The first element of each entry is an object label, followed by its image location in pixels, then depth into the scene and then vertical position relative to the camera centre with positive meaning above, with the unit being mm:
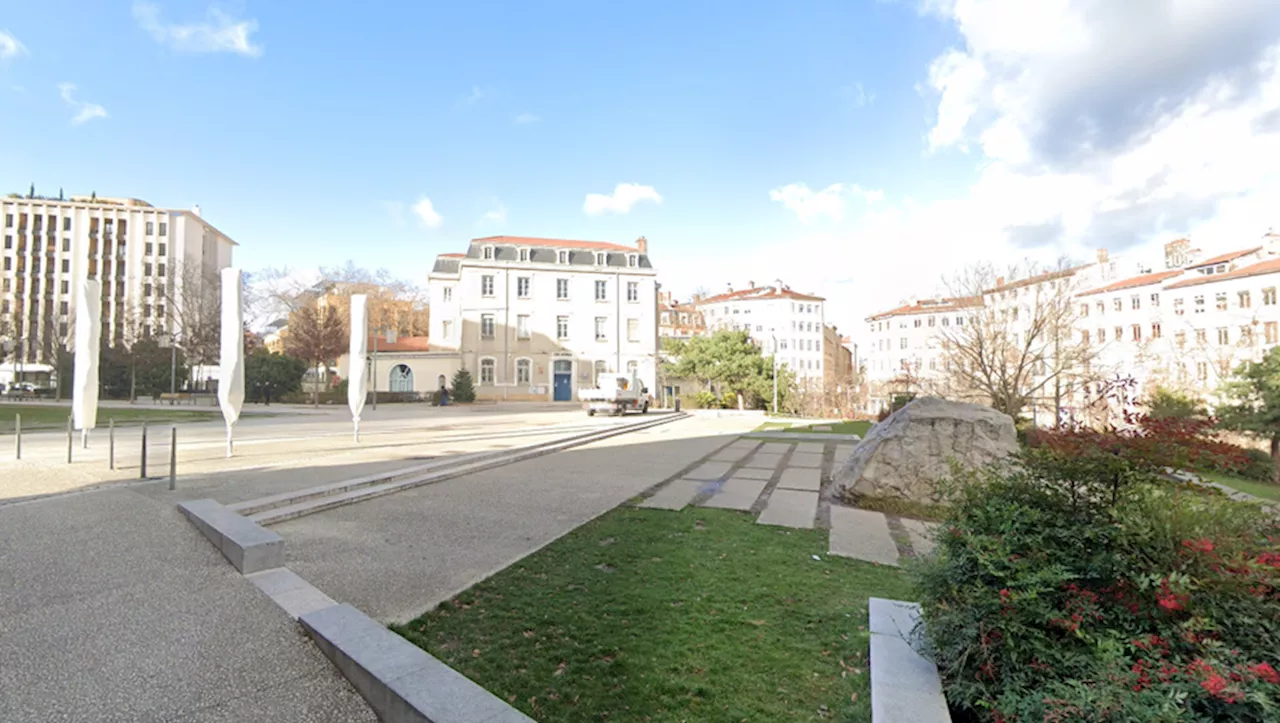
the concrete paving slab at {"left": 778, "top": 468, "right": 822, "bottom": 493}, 8945 -1720
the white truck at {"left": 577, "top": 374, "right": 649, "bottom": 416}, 27391 -921
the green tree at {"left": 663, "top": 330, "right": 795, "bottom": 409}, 38938 +875
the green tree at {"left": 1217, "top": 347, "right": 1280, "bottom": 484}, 14594 -626
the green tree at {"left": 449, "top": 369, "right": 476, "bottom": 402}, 39188 -453
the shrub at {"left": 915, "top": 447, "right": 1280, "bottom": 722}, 1884 -897
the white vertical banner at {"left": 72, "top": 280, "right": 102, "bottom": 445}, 10828 +453
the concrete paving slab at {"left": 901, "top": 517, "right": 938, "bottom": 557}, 5594 -1704
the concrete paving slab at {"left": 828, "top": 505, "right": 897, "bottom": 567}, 5320 -1674
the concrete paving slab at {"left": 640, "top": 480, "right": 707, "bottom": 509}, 7281 -1627
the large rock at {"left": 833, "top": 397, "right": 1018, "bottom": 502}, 7445 -938
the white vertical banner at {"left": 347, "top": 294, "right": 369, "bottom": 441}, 13211 +669
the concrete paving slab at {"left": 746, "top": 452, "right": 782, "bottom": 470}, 11251 -1733
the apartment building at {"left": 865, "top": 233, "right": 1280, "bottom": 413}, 25875 +4687
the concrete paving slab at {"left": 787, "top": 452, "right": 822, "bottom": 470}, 11492 -1755
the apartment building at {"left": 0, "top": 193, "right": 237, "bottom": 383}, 65812 +16364
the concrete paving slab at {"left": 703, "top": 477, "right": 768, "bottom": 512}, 7445 -1663
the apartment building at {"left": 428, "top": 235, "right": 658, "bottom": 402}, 44406 +5453
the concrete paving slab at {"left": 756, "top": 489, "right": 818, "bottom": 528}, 6578 -1677
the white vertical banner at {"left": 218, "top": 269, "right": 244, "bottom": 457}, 9945 +573
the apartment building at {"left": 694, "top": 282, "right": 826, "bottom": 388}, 84250 +9056
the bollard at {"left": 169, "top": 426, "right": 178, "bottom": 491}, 7060 -1172
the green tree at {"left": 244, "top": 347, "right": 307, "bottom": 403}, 37531 +494
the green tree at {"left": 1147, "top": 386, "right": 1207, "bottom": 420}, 16500 -767
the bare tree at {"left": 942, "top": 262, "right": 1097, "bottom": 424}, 22422 +1609
